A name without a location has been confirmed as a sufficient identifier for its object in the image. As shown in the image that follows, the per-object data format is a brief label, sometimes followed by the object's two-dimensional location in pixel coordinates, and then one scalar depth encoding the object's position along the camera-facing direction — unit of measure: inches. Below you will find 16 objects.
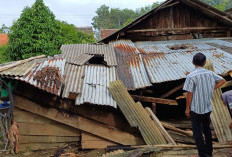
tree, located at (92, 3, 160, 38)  1800.0
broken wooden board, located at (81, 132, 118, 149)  185.8
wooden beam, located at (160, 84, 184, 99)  228.0
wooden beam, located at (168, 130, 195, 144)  179.7
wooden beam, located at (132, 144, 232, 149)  151.3
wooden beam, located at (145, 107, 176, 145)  167.9
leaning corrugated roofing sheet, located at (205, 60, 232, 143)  167.9
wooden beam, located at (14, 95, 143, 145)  183.9
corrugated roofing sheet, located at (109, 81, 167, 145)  170.4
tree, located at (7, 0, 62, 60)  460.1
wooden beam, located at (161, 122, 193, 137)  181.5
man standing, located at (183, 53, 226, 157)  115.1
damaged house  175.9
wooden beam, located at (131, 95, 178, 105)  218.8
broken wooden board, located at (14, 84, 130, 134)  184.5
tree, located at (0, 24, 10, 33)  1174.1
